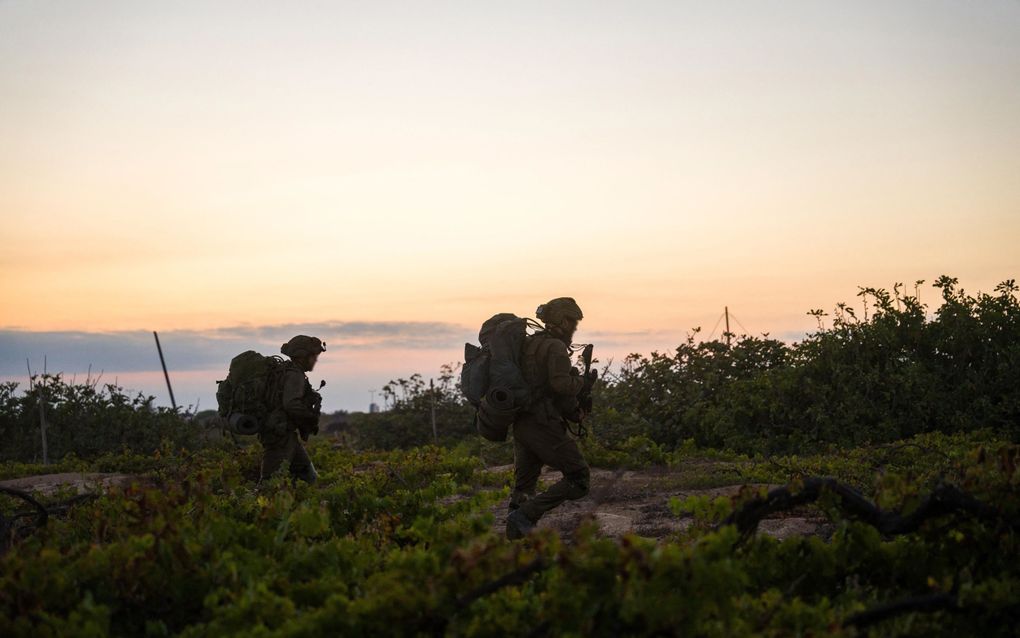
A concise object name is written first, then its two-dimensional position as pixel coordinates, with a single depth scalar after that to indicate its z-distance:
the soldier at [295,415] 10.96
